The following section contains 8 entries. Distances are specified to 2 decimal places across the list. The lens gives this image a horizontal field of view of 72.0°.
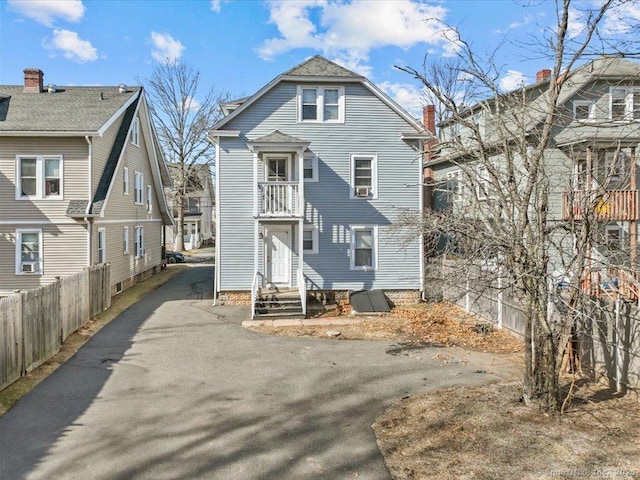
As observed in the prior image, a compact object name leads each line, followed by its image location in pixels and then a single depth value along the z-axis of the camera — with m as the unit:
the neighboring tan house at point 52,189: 16.70
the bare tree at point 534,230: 6.69
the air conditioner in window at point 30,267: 17.14
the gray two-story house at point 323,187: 17.25
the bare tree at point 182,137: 39.47
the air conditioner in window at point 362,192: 17.77
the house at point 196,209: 42.34
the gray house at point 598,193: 6.47
